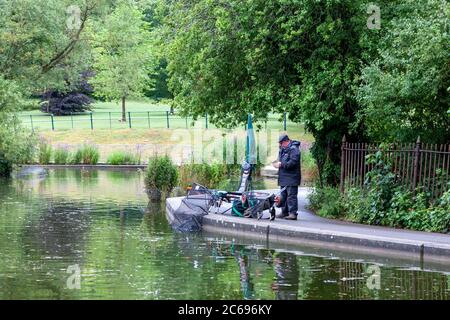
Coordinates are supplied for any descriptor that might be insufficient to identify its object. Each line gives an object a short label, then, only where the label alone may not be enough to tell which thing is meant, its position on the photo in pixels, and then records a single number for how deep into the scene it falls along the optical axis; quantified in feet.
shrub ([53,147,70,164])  152.05
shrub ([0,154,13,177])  131.03
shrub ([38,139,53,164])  152.66
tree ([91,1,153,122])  234.79
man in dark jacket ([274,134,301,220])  64.39
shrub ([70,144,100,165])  152.25
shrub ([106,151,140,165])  153.07
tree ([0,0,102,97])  153.10
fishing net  66.39
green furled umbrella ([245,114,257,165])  75.75
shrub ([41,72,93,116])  254.68
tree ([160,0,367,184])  68.69
